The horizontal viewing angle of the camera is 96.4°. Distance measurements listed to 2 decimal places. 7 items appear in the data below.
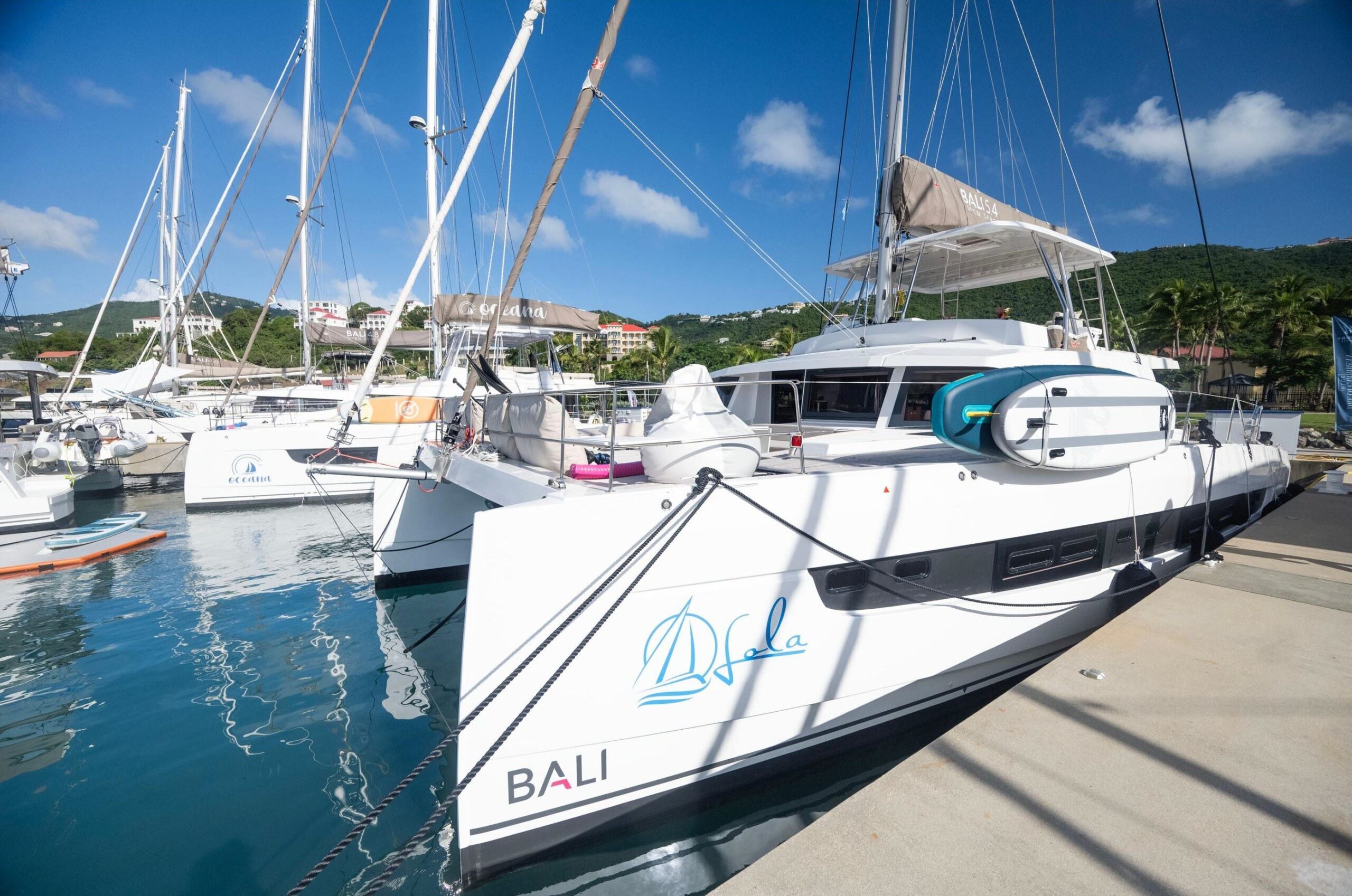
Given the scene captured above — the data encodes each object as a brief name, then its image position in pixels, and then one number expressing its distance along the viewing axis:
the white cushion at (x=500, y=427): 4.73
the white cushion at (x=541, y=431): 3.94
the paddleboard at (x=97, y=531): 9.63
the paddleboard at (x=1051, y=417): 3.77
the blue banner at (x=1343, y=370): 11.45
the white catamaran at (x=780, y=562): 2.87
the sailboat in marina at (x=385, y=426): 9.66
